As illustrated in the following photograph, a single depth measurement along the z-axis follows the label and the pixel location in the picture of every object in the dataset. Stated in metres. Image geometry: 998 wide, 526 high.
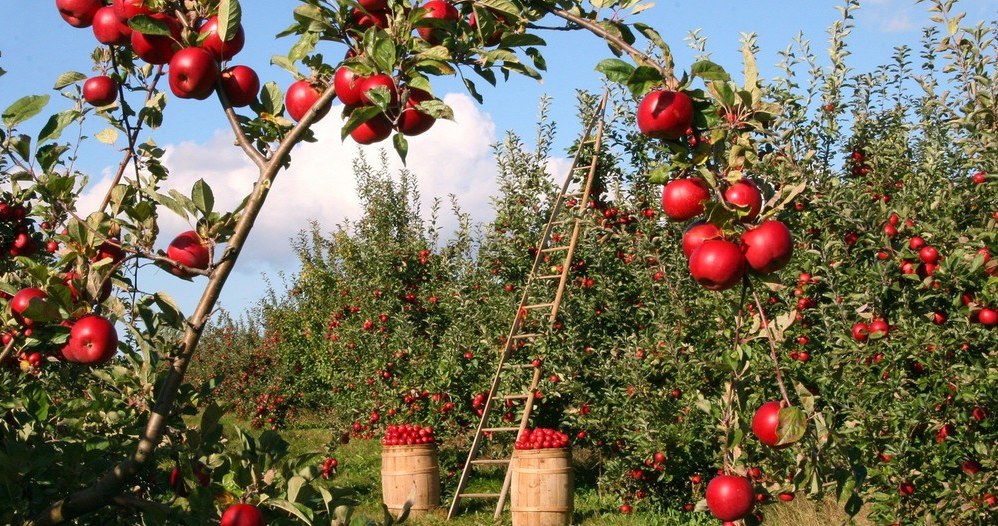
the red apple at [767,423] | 1.49
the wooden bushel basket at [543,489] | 6.93
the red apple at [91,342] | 1.47
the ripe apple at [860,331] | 4.66
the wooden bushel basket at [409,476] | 7.98
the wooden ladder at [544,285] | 7.54
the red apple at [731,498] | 1.65
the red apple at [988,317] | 4.00
